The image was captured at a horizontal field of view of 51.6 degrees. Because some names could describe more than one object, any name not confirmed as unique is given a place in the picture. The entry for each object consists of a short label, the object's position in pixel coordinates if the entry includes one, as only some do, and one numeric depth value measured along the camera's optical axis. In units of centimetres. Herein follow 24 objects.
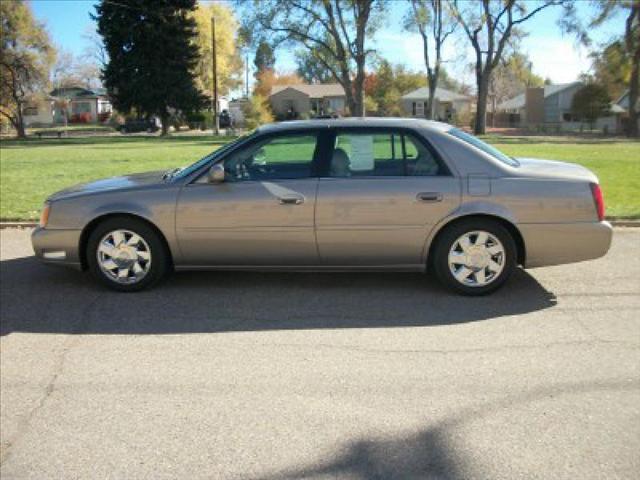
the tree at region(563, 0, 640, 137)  5062
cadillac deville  576
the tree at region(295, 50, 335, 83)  10978
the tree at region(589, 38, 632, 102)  5266
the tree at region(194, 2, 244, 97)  7256
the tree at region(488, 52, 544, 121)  10661
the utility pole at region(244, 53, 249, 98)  9549
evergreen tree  5169
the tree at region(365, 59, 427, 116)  8200
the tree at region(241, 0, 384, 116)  5053
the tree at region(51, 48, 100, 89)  8314
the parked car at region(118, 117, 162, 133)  6446
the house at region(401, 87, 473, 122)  8462
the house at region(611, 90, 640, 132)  6410
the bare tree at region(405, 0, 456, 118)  5234
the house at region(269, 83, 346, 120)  8806
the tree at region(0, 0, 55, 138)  5500
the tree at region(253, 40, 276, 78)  5106
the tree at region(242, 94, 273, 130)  5515
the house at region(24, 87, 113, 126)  9244
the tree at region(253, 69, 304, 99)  9750
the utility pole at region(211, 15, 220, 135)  5330
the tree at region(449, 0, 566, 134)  5159
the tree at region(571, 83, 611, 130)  6769
